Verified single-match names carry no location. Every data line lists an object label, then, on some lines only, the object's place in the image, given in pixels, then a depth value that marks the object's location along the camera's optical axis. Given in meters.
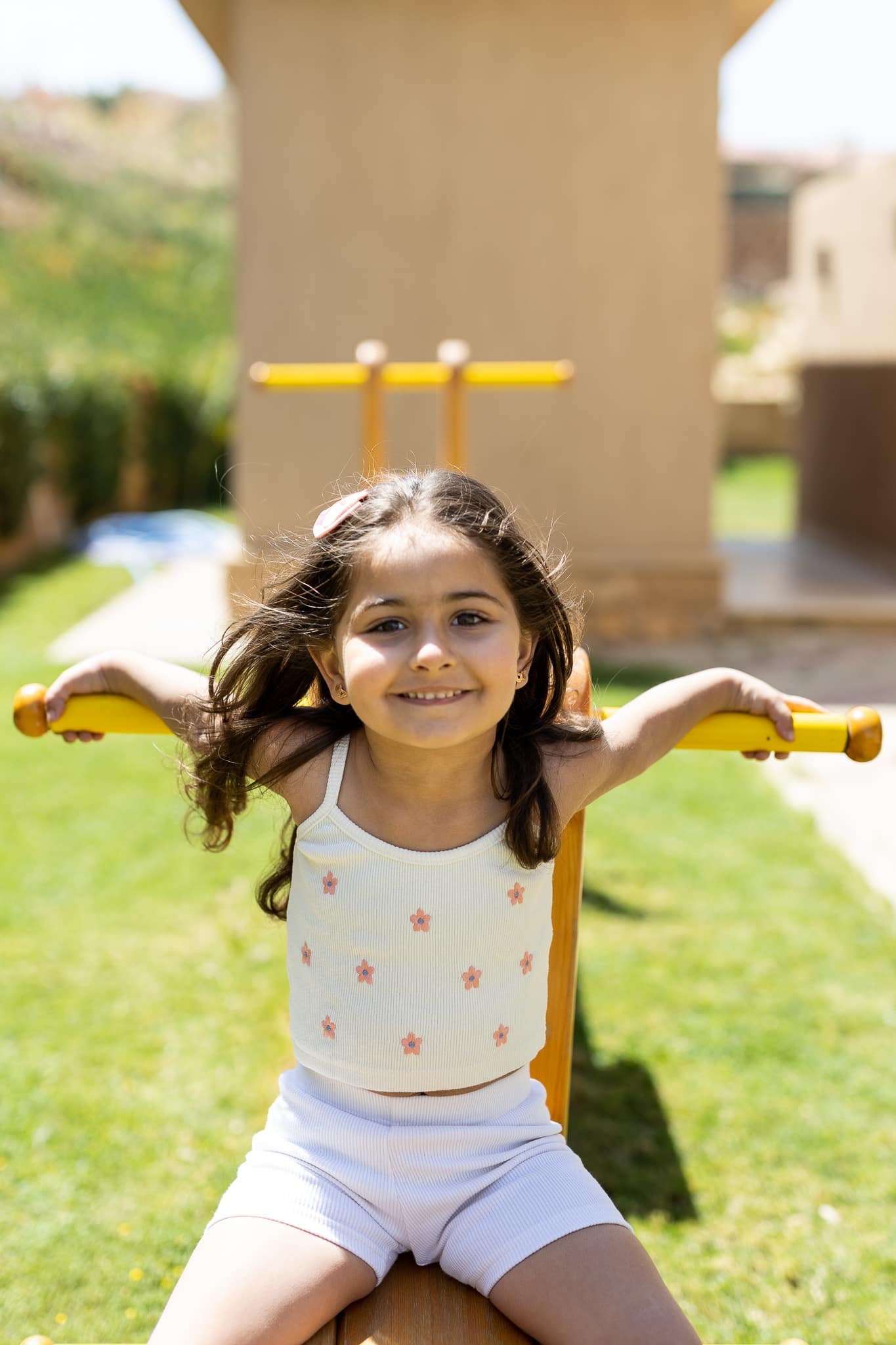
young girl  1.48
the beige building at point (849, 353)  8.46
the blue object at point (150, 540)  10.45
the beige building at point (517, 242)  6.93
